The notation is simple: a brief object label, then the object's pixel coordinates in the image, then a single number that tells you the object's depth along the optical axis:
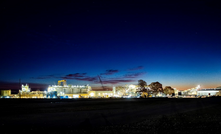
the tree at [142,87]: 112.61
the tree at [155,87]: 117.31
